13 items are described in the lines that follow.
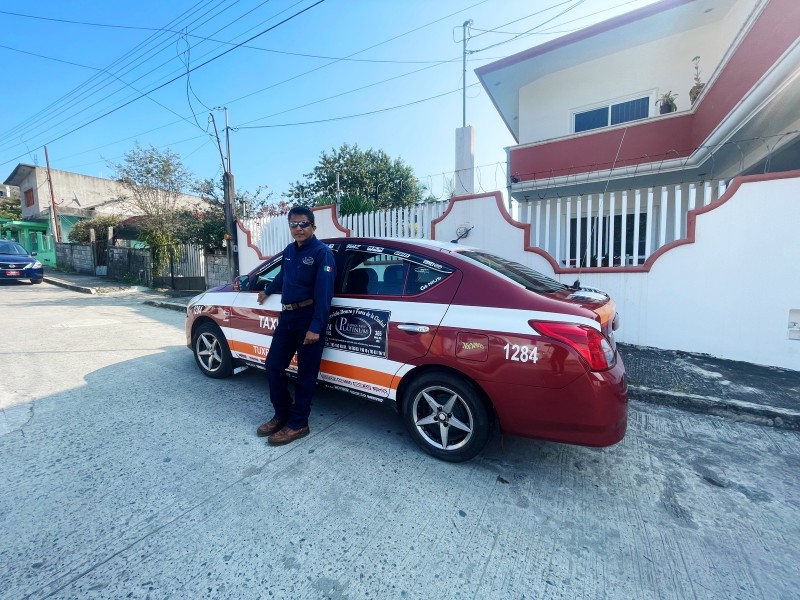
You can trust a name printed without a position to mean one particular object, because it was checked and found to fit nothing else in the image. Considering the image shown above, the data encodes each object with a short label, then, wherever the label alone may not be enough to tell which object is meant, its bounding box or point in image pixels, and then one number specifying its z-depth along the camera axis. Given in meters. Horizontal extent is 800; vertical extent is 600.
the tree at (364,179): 22.83
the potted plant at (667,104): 7.98
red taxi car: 2.26
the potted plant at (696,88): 7.50
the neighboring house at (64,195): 23.67
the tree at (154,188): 12.87
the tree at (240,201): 12.77
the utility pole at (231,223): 10.04
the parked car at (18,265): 12.77
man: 2.89
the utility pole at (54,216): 21.64
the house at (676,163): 4.37
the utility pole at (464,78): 11.43
